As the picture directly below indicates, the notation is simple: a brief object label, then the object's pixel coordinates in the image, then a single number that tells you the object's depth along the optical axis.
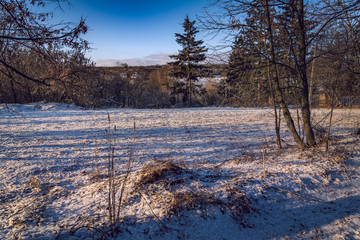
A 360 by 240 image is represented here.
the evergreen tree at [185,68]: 23.11
